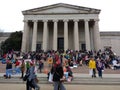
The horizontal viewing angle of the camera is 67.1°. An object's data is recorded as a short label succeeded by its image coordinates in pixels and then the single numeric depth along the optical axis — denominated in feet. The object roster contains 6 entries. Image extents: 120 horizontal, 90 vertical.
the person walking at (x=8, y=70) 25.99
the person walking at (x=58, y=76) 13.42
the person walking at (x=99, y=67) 26.66
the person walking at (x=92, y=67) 26.96
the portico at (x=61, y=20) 67.24
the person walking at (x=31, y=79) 14.77
